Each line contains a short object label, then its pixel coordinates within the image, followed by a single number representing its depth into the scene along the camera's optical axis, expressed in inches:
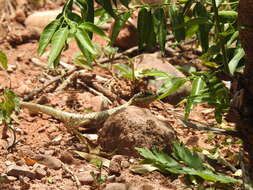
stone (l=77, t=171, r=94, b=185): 159.2
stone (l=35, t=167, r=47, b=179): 160.1
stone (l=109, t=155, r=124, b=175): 165.6
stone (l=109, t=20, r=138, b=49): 287.7
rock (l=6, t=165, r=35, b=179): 158.6
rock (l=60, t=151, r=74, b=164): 174.3
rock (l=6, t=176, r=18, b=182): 156.6
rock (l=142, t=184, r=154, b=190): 152.2
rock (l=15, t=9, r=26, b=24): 321.8
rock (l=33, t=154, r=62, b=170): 168.2
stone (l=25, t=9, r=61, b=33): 314.2
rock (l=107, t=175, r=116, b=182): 161.2
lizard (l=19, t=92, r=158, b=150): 202.4
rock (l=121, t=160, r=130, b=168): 168.7
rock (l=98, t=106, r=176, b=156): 173.7
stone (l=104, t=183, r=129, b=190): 149.6
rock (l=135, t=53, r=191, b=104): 240.3
